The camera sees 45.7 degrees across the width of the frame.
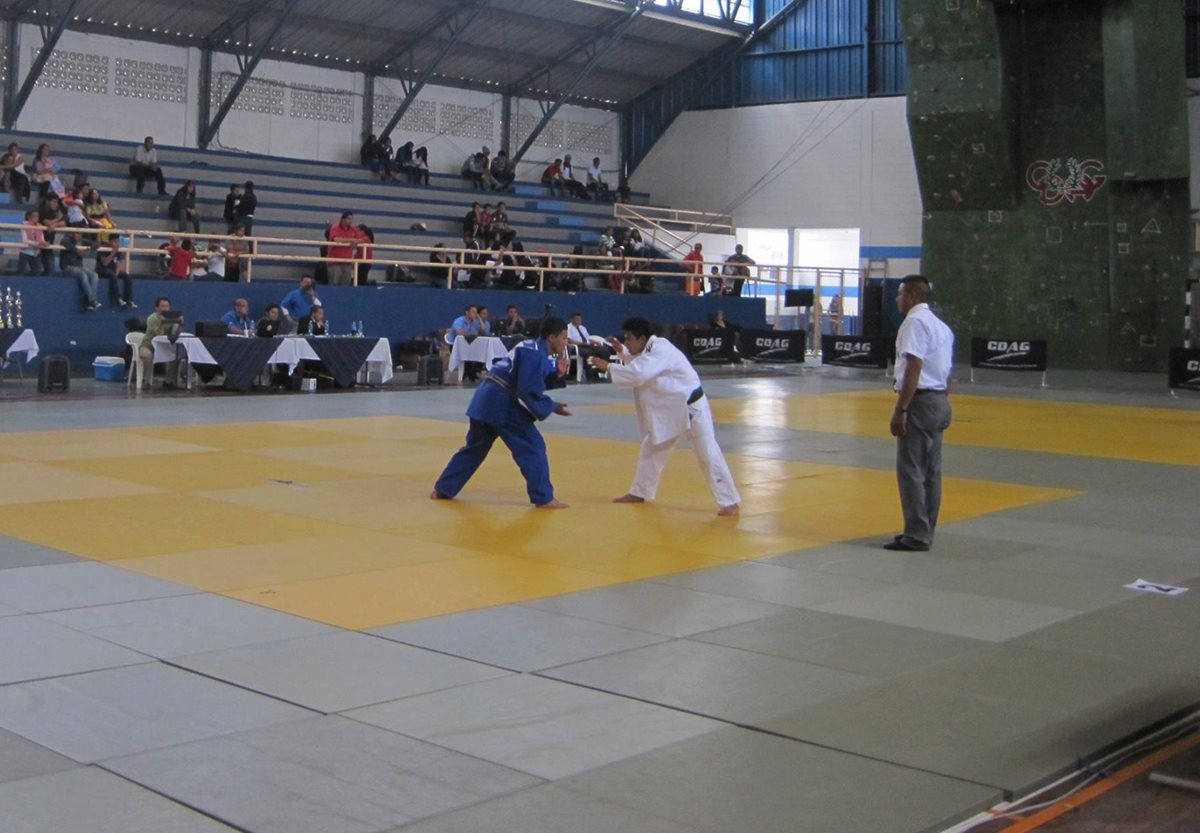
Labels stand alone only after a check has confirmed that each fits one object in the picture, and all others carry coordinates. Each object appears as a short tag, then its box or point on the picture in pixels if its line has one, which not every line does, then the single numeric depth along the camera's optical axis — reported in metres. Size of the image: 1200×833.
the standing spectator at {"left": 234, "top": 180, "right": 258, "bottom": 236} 32.69
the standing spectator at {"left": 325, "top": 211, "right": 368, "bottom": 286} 30.45
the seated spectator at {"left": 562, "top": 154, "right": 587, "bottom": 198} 45.81
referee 10.25
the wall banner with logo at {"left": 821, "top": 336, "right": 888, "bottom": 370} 32.56
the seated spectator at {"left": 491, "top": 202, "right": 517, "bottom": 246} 37.12
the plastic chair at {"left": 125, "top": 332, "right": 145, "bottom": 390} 23.56
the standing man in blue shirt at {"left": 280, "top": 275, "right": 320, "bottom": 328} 26.78
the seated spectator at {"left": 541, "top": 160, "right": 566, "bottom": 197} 45.41
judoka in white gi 11.90
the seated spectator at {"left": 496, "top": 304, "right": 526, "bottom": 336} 29.17
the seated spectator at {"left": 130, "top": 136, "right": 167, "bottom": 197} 33.12
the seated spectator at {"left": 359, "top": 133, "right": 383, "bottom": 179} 40.50
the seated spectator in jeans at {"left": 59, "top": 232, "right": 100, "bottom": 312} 25.17
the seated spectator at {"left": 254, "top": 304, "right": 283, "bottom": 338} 24.91
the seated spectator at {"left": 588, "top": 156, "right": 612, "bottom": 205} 46.66
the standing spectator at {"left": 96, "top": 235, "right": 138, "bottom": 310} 25.61
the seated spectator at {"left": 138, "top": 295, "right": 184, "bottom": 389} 23.62
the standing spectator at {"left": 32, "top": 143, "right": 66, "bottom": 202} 29.28
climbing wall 31.73
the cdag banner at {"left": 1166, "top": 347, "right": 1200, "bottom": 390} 26.52
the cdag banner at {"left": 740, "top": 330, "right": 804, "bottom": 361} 33.38
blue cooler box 24.67
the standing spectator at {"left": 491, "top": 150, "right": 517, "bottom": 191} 43.28
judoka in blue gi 12.02
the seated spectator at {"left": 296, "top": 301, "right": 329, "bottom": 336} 25.98
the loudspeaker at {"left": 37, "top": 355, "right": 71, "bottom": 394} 22.25
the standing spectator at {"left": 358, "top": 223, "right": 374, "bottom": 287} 30.49
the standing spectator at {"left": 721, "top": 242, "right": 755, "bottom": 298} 37.94
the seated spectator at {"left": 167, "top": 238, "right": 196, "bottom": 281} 27.16
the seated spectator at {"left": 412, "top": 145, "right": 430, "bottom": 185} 41.00
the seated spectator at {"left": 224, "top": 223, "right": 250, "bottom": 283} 27.49
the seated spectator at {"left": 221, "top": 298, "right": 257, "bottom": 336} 24.61
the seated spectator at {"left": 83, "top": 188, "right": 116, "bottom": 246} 27.77
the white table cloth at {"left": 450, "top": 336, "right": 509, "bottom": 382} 27.45
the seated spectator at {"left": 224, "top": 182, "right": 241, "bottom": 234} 32.84
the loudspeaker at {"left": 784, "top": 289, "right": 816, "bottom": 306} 37.47
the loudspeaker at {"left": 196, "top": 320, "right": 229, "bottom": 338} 23.86
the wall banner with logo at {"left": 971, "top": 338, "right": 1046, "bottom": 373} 29.95
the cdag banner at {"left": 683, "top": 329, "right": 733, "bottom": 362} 33.16
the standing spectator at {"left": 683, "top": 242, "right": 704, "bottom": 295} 38.06
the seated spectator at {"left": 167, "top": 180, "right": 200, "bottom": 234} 31.55
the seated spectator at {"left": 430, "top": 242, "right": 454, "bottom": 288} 31.10
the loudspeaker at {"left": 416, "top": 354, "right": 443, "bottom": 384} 26.78
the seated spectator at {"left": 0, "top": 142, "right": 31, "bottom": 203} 29.21
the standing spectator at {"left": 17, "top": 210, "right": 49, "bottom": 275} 24.23
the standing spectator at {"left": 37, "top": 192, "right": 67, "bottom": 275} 25.41
